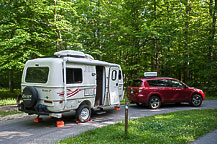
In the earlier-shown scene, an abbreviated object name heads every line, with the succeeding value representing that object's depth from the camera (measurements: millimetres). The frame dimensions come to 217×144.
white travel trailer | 6758
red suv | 10445
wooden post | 5176
